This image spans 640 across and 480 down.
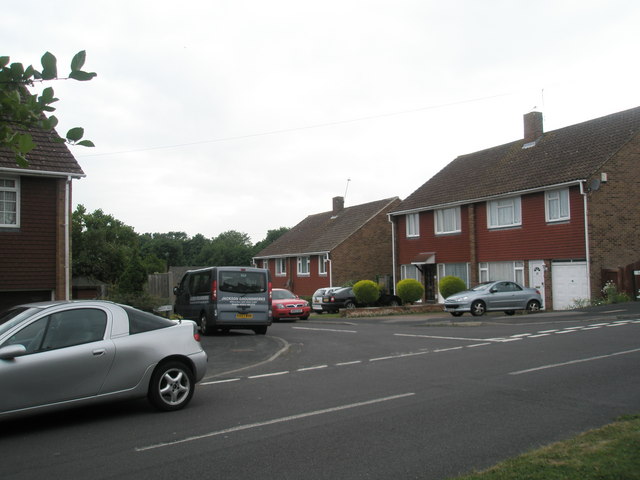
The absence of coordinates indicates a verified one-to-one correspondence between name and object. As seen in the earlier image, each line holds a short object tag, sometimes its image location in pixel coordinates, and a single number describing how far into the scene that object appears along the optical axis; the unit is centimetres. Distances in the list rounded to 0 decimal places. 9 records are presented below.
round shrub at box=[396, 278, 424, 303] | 3256
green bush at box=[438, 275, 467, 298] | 3083
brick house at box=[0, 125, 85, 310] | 1636
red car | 2706
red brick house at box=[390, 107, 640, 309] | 2589
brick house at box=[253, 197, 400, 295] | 4322
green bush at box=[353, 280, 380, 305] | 3169
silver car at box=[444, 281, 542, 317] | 2483
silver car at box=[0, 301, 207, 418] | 675
